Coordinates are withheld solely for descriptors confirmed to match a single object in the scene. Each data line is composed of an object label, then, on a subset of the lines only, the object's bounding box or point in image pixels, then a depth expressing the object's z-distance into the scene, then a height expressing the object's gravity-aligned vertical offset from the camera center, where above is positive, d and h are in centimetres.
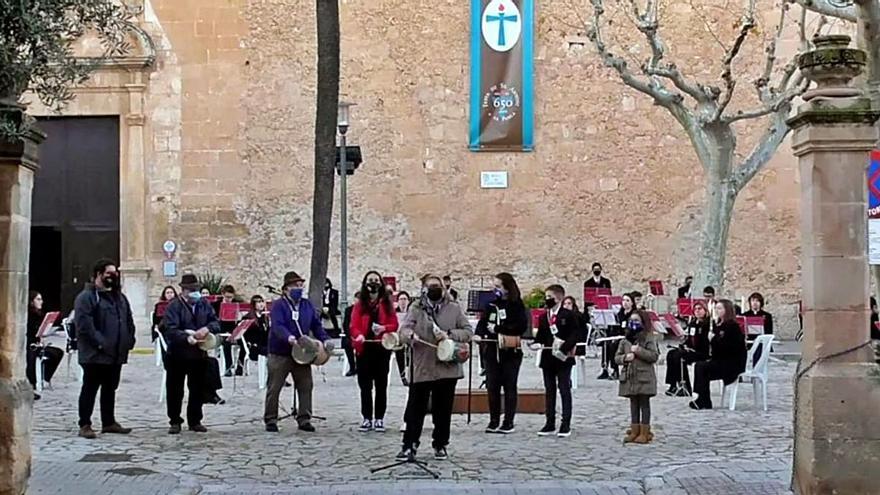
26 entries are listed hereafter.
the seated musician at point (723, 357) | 1357 -102
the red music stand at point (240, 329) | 1468 -77
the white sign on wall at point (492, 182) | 2589 +206
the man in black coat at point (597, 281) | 2302 -18
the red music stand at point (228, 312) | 1792 -65
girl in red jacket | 1173 -70
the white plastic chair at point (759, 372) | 1374 -123
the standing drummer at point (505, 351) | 1169 -82
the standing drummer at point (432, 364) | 991 -82
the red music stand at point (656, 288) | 2455 -34
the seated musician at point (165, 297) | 1688 -41
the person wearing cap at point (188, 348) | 1159 -79
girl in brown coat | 1107 -103
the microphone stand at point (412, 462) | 969 -167
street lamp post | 2144 +157
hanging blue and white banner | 2570 +472
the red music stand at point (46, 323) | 1505 -71
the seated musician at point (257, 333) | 1647 -91
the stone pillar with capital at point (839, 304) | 795 -22
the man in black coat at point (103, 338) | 1130 -68
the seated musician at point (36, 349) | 1433 -104
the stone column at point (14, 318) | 777 -33
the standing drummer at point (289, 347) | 1181 -79
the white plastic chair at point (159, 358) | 1456 -143
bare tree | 1920 +268
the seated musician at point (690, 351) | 1477 -105
